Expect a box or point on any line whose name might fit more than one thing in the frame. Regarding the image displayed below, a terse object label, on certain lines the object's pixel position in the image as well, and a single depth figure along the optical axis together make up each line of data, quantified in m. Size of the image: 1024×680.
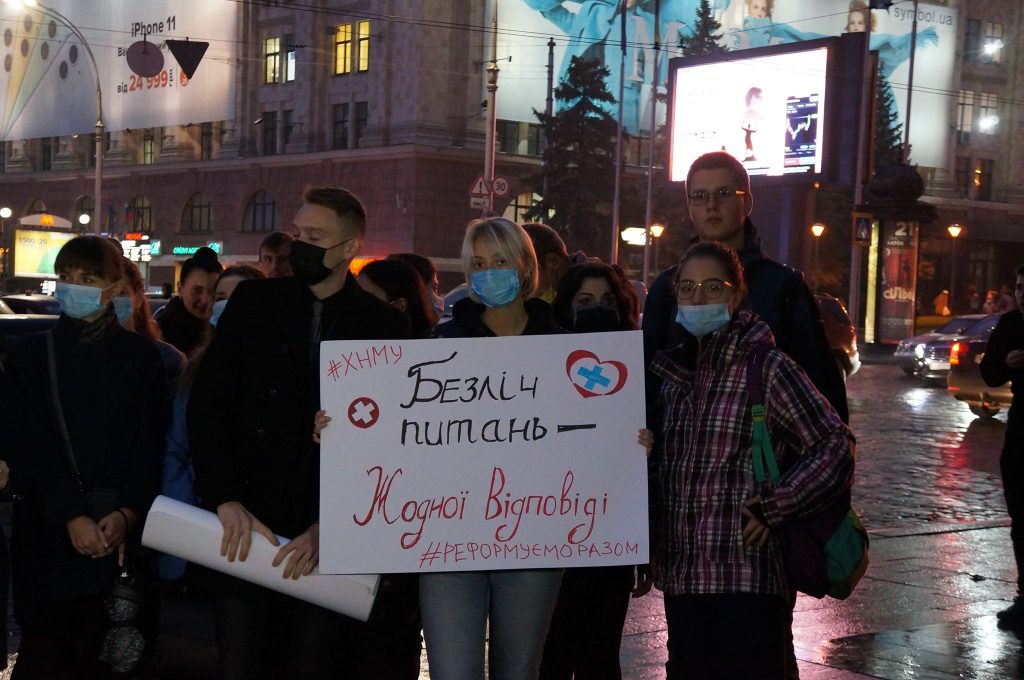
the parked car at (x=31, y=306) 19.41
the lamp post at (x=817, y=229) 48.96
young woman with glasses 4.07
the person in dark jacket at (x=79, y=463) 4.70
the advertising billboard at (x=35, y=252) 40.41
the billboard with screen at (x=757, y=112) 35.06
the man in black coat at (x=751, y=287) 4.70
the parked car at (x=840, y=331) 18.55
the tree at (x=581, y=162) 54.69
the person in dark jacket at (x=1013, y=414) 7.84
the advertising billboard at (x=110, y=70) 48.91
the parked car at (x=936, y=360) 29.19
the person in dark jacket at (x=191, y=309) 6.91
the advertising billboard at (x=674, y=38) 55.25
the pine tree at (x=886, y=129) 70.69
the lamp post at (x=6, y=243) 39.81
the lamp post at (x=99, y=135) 38.86
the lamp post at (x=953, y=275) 68.81
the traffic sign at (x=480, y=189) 29.74
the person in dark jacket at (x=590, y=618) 5.00
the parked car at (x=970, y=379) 20.53
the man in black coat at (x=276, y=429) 4.16
